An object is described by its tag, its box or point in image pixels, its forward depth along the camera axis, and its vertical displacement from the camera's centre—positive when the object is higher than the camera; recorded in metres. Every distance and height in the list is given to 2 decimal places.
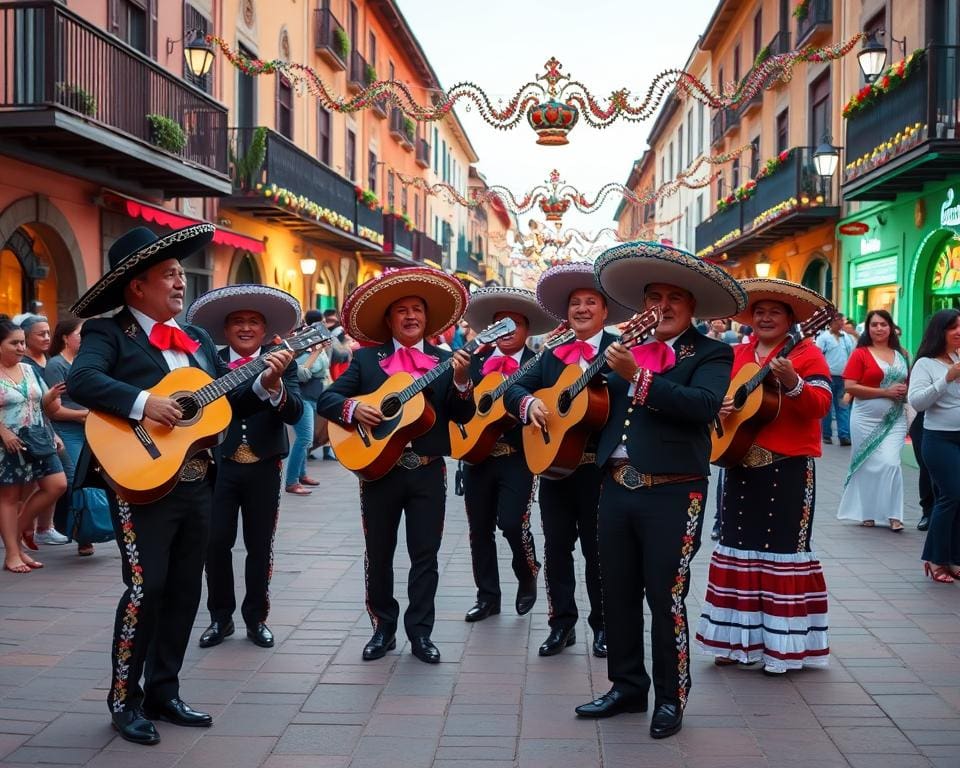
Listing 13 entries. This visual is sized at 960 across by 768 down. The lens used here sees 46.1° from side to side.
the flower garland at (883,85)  15.40 +4.25
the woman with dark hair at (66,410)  8.20 -0.27
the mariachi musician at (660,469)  4.50 -0.39
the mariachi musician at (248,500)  5.85 -0.66
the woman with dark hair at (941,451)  7.37 -0.50
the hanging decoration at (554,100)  13.07 +3.33
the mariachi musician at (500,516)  6.43 -0.82
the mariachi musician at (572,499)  5.68 -0.63
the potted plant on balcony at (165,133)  14.62 +3.15
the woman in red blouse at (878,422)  9.43 -0.41
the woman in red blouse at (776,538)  5.43 -0.80
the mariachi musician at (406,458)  5.64 -0.42
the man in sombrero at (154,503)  4.43 -0.47
